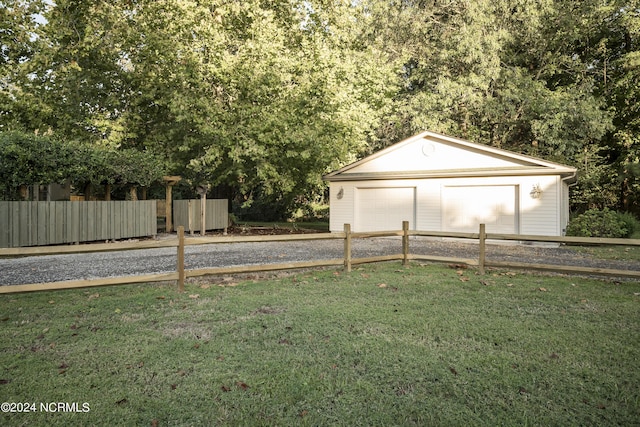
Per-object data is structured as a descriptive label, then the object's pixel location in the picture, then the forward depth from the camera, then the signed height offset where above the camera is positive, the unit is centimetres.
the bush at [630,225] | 1757 -37
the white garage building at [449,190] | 1543 +102
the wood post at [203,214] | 1848 -4
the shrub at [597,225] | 1591 -34
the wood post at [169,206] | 1930 +31
